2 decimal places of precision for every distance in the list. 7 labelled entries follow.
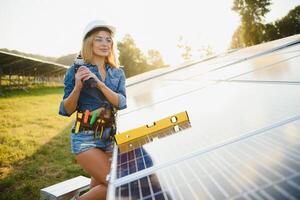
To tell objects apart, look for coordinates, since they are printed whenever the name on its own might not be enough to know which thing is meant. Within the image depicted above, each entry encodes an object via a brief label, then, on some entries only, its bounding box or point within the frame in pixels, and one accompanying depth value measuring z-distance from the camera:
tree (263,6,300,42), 61.75
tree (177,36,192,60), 72.12
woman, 2.79
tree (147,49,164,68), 86.38
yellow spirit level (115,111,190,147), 2.45
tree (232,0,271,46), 46.66
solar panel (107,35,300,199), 1.22
